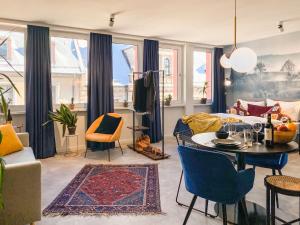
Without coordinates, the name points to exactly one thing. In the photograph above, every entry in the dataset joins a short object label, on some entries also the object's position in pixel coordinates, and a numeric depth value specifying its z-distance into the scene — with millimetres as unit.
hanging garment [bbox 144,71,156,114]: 4559
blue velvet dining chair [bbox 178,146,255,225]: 1772
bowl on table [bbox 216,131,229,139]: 2240
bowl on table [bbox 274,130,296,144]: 2078
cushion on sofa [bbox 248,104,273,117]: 5289
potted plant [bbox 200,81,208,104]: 6688
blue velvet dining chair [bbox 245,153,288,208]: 2576
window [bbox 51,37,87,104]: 4941
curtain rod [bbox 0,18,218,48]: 4277
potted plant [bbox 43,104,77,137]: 4453
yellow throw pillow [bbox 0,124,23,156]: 2969
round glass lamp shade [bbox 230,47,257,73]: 2879
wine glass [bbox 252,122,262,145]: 2237
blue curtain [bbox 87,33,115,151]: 4934
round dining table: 1922
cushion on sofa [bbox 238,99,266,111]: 5770
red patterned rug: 2566
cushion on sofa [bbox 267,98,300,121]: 4953
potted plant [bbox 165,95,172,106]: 6076
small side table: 4727
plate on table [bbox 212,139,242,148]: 2029
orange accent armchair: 4336
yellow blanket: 3941
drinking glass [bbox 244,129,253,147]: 2175
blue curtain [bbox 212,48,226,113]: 6805
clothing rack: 4387
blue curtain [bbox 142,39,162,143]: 5602
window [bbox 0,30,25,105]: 4551
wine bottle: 2061
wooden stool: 1732
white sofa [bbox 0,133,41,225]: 2045
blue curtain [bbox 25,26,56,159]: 4375
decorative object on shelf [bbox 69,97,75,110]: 4922
